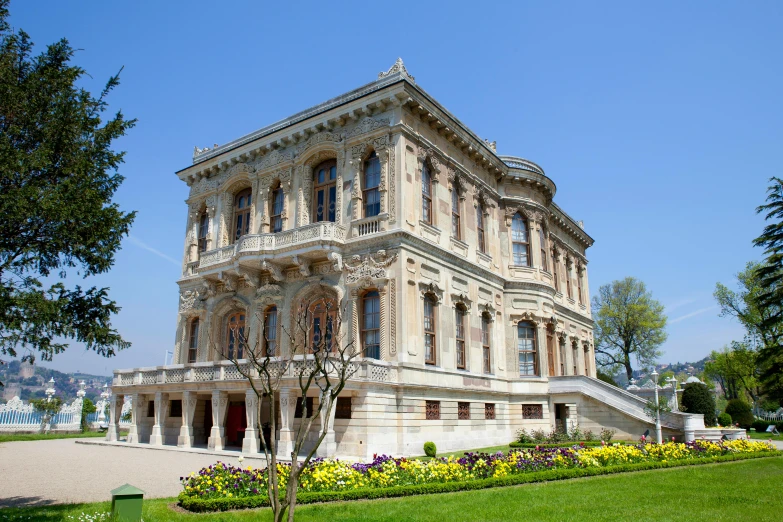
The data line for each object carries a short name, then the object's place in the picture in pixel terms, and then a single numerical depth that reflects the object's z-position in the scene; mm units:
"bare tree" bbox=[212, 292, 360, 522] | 19258
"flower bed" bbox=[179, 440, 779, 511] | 11164
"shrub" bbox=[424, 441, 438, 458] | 20172
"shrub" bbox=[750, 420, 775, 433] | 41969
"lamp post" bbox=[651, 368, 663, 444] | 23925
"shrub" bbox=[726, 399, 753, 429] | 39344
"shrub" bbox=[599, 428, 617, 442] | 26275
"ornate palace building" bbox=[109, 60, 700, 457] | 22547
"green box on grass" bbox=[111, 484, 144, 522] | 8320
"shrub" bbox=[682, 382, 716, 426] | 33719
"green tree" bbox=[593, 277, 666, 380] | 56344
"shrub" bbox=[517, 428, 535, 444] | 26500
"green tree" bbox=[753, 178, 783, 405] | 34156
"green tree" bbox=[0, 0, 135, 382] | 10070
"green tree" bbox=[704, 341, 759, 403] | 53281
